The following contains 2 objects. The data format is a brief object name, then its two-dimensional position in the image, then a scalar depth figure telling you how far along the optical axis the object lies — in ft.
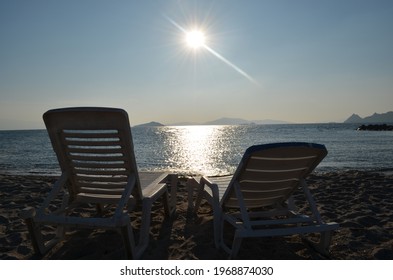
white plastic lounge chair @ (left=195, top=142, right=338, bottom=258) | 10.10
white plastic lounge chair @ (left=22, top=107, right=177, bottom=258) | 10.22
